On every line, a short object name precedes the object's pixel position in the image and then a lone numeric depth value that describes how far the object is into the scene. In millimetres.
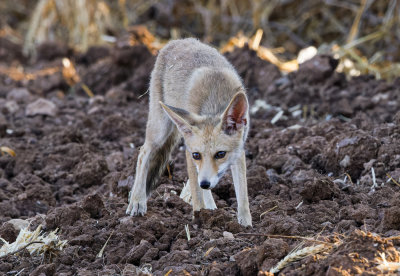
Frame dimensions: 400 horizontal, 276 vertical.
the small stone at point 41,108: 17520
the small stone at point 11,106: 17875
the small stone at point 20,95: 18922
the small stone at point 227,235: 9133
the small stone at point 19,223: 10727
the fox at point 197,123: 10109
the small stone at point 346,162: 12258
